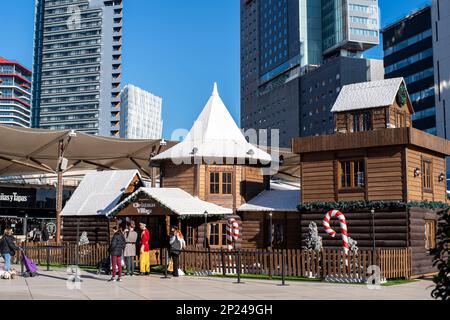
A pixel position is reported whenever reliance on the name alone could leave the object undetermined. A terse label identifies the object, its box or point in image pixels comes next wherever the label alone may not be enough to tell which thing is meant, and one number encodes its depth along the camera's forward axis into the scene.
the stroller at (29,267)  21.27
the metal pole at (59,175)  36.78
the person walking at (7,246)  20.68
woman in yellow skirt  22.42
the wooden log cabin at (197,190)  28.08
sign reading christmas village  26.12
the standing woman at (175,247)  22.27
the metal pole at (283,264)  19.48
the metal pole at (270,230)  28.59
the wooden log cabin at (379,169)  24.14
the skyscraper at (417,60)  105.75
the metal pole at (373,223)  22.71
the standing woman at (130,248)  21.47
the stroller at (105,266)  22.59
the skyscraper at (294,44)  149.88
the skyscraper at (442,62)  99.75
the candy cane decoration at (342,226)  21.70
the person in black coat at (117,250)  19.88
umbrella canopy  36.19
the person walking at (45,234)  35.94
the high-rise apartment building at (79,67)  177.38
